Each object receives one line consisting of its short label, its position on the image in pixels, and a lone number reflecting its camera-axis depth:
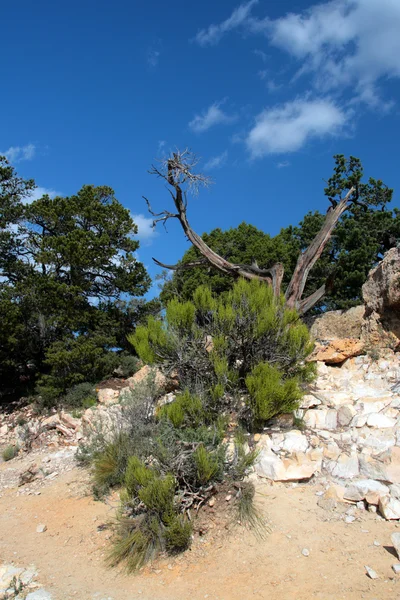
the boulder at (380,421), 6.66
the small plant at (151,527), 5.08
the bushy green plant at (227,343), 7.94
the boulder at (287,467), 6.07
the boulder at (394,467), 5.64
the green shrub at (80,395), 12.22
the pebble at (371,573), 4.25
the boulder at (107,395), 11.24
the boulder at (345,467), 5.90
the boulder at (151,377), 8.77
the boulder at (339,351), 9.34
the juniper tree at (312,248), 12.52
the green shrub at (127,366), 14.12
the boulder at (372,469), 5.70
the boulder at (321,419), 7.05
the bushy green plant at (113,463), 6.91
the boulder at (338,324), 11.26
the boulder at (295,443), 6.43
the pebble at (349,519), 5.20
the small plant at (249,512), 5.27
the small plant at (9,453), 10.22
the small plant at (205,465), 5.63
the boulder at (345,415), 6.97
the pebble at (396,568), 4.29
